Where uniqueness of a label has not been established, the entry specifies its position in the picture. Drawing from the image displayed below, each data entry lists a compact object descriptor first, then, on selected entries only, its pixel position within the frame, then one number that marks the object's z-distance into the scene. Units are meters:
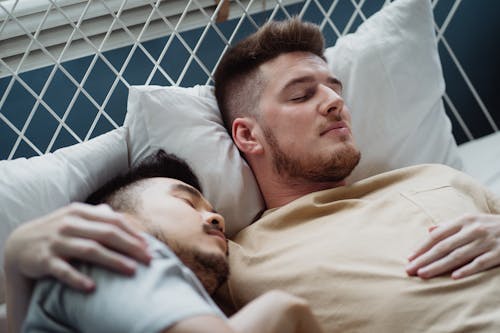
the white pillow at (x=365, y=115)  1.21
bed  1.18
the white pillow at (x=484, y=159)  1.45
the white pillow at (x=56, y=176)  1.07
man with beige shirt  0.93
